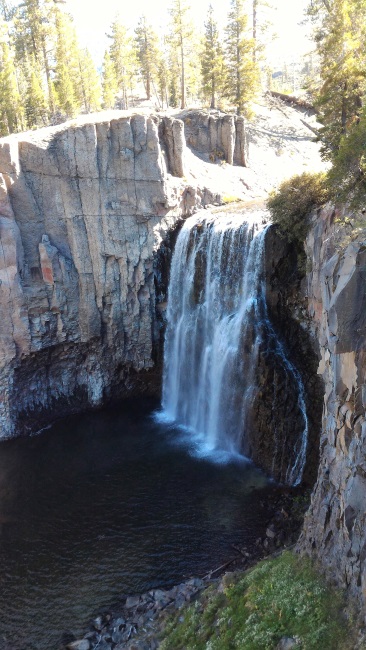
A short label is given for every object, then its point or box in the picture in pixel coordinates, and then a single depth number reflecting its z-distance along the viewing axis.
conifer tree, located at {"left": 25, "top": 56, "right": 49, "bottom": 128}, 42.75
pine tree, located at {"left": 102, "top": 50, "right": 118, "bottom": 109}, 51.81
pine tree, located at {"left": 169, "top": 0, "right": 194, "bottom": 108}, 44.21
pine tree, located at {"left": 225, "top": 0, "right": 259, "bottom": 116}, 40.69
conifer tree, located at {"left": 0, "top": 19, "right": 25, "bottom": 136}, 38.78
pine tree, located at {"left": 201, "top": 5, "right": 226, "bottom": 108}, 41.12
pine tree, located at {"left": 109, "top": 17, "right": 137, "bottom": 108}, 50.50
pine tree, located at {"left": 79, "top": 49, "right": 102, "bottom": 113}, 48.44
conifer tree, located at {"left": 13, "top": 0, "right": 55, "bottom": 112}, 43.31
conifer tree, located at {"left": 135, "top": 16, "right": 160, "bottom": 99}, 50.69
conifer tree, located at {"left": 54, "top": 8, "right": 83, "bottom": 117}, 44.25
